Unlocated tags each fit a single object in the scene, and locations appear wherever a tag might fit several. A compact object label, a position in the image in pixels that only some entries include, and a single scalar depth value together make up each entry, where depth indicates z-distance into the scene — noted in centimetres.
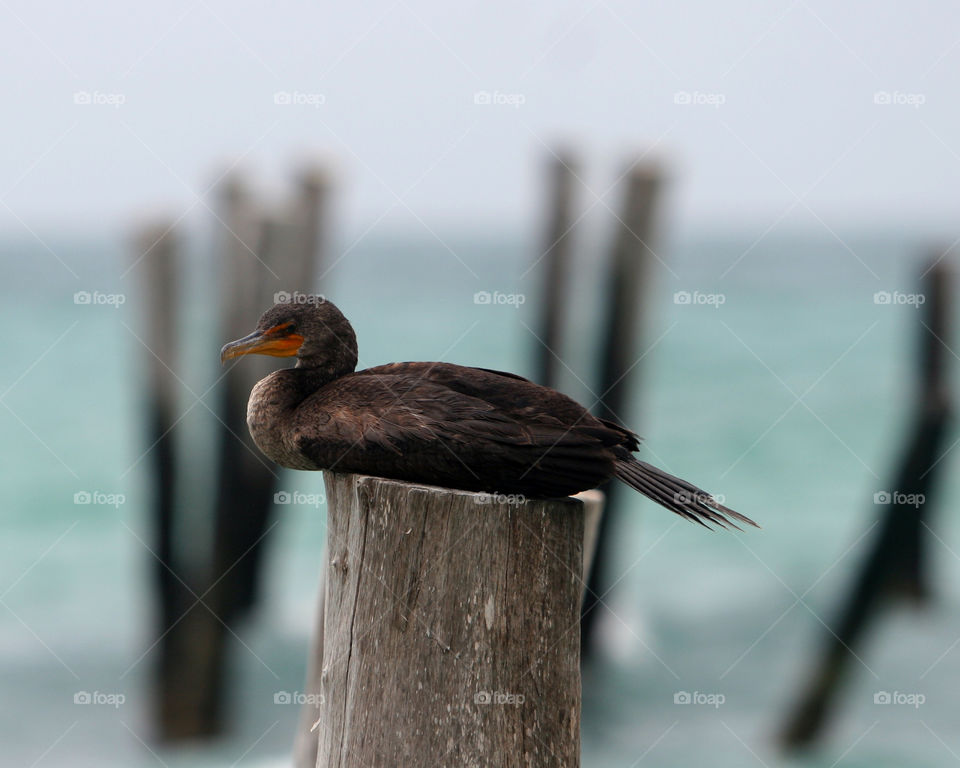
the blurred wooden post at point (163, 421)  1466
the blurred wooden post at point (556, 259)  1647
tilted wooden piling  1672
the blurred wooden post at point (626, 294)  1536
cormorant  543
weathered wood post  508
